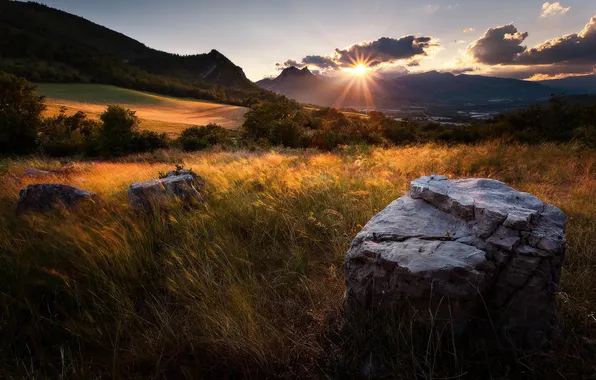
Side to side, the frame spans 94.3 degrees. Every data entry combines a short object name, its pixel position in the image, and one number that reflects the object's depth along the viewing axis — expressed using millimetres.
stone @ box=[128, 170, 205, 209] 4216
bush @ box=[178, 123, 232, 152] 23938
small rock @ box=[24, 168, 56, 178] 7656
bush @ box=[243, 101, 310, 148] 29892
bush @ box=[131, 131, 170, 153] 22812
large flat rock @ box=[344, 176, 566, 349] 1673
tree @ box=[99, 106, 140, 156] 20906
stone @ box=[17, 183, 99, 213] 4277
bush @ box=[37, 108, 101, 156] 21969
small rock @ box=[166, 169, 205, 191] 5365
